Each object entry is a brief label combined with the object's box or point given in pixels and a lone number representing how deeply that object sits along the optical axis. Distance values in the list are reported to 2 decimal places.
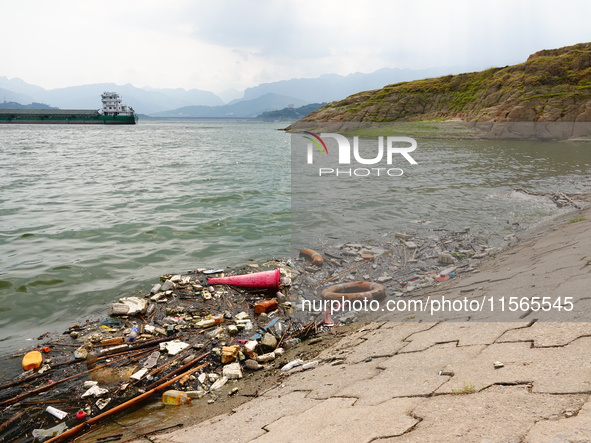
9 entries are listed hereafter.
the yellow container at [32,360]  4.84
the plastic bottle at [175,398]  4.13
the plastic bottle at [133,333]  5.50
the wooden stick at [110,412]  3.62
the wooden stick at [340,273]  7.56
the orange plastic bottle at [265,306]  6.30
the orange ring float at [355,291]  6.57
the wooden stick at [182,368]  4.45
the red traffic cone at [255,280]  7.05
